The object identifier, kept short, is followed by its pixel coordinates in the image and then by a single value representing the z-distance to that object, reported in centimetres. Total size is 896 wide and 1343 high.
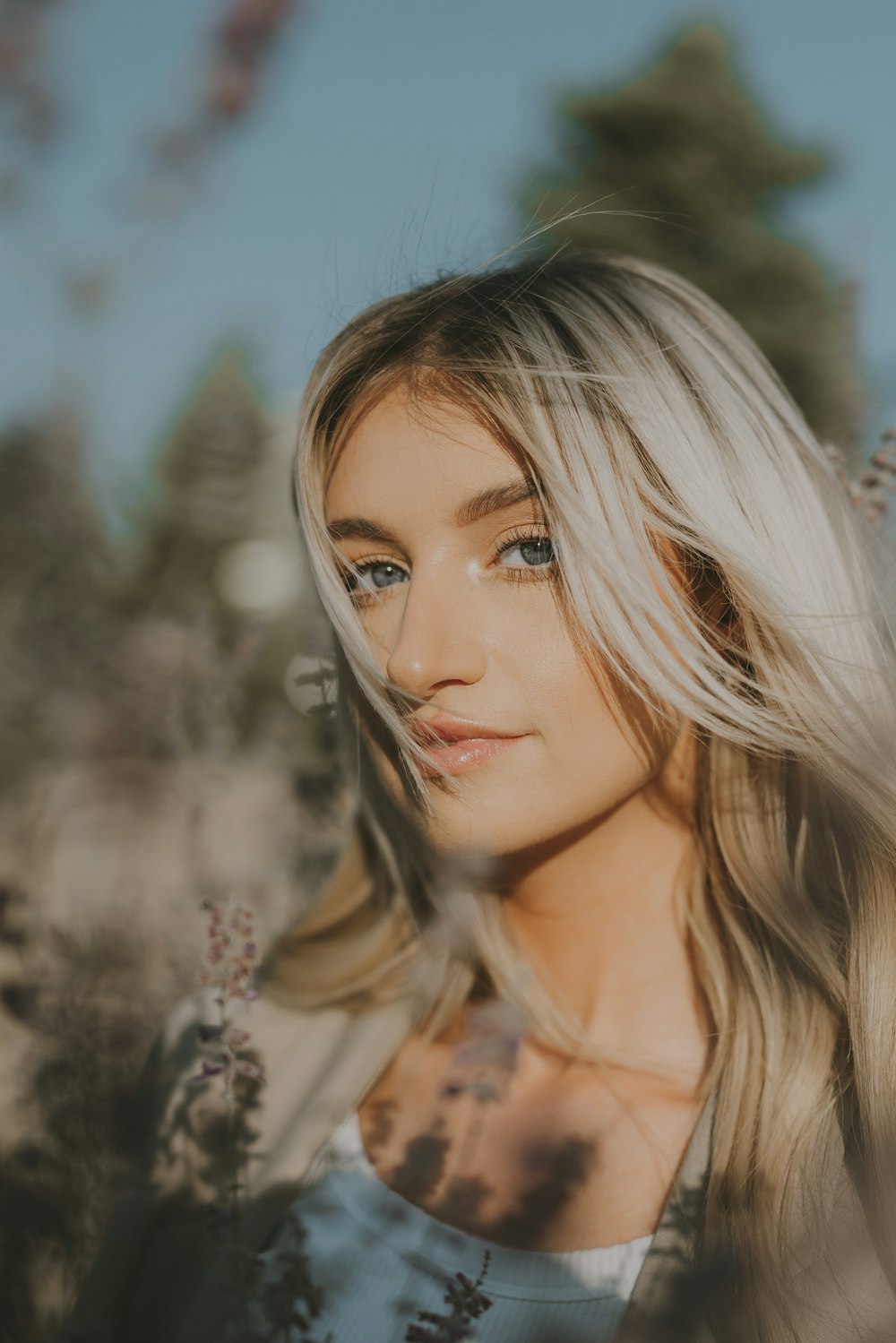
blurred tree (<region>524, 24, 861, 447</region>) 618
